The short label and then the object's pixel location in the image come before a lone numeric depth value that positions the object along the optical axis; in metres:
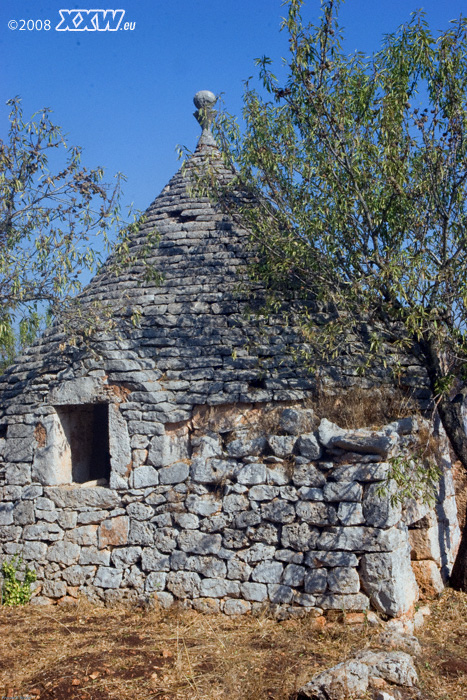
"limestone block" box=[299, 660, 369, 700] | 4.21
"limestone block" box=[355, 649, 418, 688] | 4.43
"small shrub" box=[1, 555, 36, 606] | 6.64
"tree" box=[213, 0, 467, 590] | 6.04
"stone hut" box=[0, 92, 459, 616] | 5.70
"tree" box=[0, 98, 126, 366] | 6.39
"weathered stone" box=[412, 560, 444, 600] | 6.22
